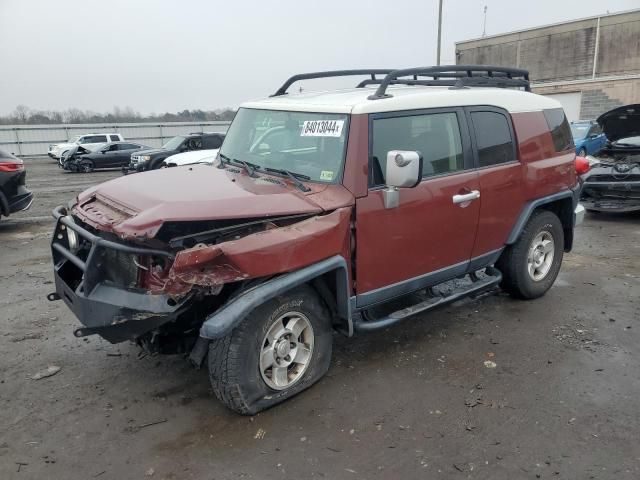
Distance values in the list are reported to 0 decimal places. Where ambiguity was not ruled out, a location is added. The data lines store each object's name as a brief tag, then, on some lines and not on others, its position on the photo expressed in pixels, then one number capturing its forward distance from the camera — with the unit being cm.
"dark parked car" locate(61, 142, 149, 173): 2351
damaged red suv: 306
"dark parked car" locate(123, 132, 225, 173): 1734
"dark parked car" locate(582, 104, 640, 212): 871
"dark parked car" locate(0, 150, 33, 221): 874
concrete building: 2975
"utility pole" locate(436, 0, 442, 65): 2380
